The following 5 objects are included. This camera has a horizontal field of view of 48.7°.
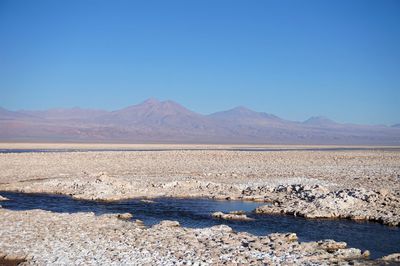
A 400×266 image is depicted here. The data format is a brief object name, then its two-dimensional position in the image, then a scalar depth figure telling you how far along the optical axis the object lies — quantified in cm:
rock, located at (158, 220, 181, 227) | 1490
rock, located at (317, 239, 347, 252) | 1227
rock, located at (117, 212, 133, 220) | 1645
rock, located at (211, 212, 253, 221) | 1667
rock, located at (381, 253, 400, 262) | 1128
